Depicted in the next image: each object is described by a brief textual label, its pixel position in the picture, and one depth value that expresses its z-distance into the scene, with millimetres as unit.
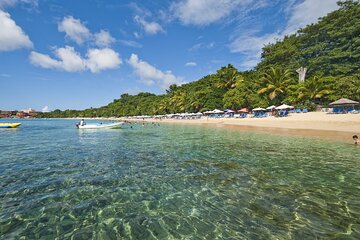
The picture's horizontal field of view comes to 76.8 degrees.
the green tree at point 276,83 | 49750
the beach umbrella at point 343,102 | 34434
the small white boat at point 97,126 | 40375
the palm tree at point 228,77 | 69688
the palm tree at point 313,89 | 43344
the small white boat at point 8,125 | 44344
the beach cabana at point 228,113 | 59919
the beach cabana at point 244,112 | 54797
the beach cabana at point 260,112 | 48788
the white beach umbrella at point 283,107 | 42031
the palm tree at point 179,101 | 87525
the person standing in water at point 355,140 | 17445
